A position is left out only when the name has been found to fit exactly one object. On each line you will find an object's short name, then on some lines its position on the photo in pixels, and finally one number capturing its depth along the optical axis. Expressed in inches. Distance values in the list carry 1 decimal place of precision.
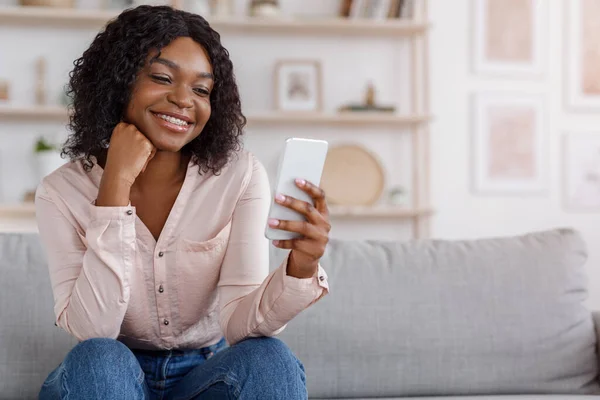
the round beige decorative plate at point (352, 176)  151.3
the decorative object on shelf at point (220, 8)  147.6
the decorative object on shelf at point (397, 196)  149.9
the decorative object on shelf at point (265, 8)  146.4
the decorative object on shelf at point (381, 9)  148.3
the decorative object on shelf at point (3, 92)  143.3
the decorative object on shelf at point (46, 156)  138.6
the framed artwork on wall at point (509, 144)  156.9
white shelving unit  139.5
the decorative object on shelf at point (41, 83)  145.2
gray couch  69.1
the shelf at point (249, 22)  140.1
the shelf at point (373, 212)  144.3
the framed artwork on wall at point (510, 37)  157.6
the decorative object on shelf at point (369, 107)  147.9
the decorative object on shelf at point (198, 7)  144.5
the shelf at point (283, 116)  139.1
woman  52.7
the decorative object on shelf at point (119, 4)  143.6
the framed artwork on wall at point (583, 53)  158.9
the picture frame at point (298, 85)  151.7
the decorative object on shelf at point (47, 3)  141.4
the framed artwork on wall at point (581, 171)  158.2
